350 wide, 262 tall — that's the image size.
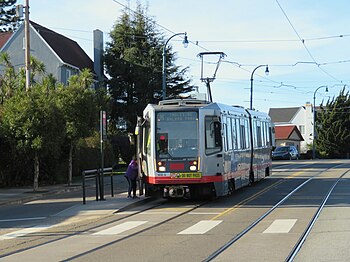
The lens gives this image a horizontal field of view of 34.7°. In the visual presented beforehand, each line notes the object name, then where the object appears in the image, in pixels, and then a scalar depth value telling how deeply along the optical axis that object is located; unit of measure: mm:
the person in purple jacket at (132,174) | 19906
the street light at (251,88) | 50531
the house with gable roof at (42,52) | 49406
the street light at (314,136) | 71375
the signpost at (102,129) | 19856
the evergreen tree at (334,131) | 77312
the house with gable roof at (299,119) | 105062
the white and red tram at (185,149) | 17969
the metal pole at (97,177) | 19562
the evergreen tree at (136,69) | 54906
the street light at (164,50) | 33438
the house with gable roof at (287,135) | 91319
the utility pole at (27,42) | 26242
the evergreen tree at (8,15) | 55047
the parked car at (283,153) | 63844
